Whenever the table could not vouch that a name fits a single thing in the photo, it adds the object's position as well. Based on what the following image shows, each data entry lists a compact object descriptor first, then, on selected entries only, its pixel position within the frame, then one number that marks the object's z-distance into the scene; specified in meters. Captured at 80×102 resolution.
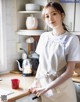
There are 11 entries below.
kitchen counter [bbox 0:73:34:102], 1.97
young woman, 1.93
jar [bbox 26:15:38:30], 2.77
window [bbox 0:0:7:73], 2.71
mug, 2.18
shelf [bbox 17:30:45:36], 2.73
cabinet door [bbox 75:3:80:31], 2.57
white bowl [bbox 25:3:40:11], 2.74
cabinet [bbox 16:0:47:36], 2.74
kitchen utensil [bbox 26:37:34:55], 2.90
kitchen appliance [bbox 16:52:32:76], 2.72
